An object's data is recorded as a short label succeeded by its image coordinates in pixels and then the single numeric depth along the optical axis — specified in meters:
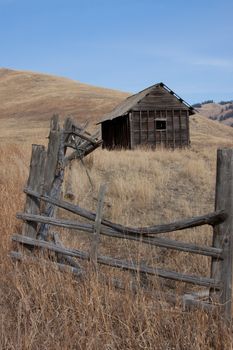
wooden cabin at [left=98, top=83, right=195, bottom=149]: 27.25
